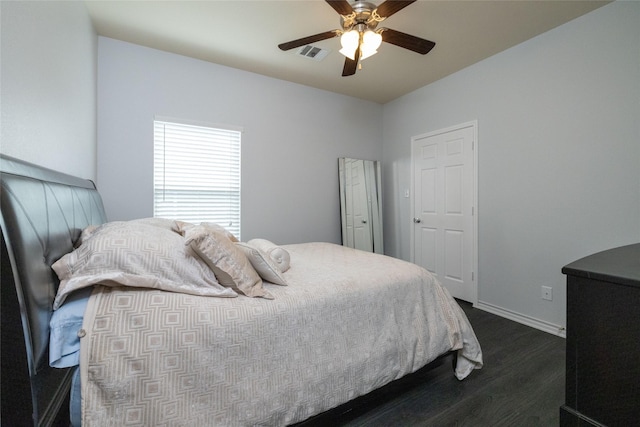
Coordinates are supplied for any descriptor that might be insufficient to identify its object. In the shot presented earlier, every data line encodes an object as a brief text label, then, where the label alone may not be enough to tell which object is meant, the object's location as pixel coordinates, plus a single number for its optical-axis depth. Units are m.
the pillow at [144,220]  1.39
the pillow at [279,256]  1.79
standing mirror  4.06
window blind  2.98
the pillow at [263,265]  1.49
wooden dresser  0.72
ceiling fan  1.83
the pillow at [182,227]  1.81
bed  0.81
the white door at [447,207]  3.31
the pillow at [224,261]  1.28
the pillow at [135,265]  1.05
